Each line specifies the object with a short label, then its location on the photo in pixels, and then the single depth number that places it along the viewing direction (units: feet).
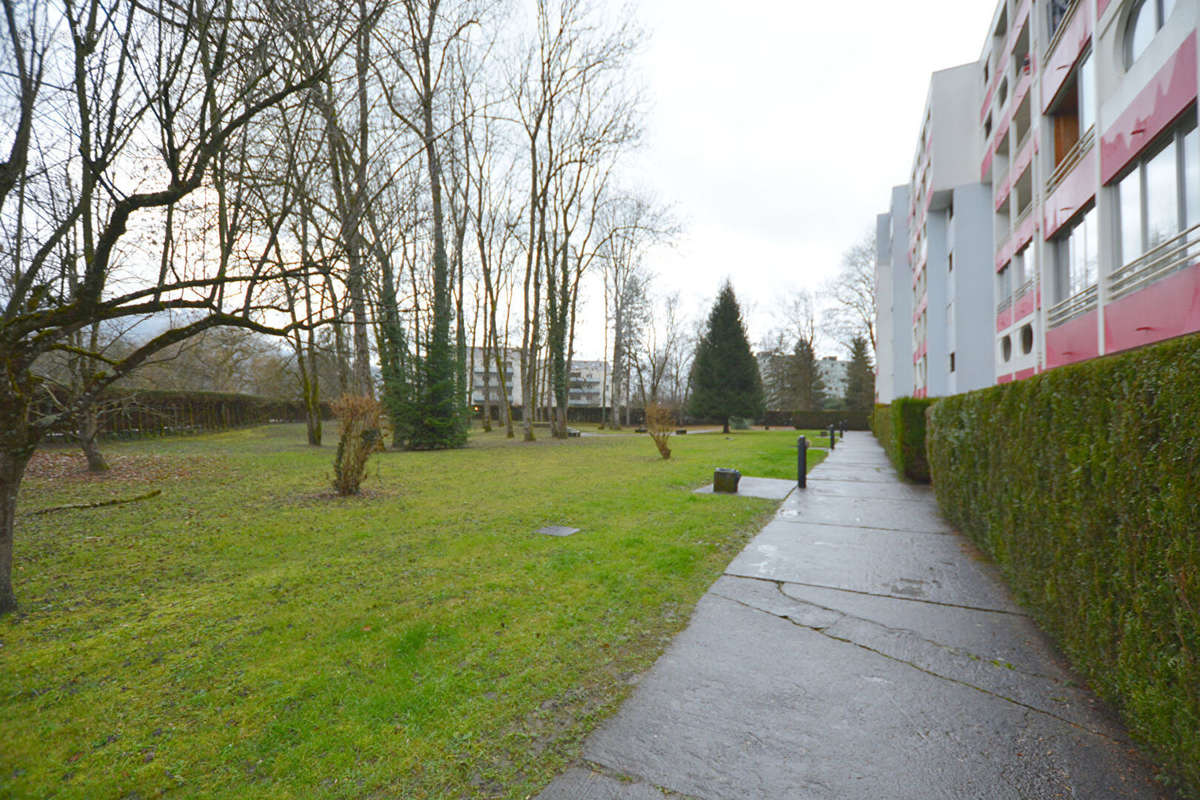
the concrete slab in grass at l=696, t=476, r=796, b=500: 29.43
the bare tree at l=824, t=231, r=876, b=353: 135.33
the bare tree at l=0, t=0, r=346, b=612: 9.66
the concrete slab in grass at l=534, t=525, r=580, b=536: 19.81
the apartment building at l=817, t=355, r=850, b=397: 317.75
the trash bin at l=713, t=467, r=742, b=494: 29.76
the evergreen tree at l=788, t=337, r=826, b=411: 159.84
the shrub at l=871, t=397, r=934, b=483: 36.55
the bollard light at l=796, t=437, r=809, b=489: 32.40
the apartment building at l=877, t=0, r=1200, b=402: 25.40
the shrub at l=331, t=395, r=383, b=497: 27.73
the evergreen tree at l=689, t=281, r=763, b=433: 128.36
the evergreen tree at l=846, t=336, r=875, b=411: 153.48
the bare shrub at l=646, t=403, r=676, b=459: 48.16
